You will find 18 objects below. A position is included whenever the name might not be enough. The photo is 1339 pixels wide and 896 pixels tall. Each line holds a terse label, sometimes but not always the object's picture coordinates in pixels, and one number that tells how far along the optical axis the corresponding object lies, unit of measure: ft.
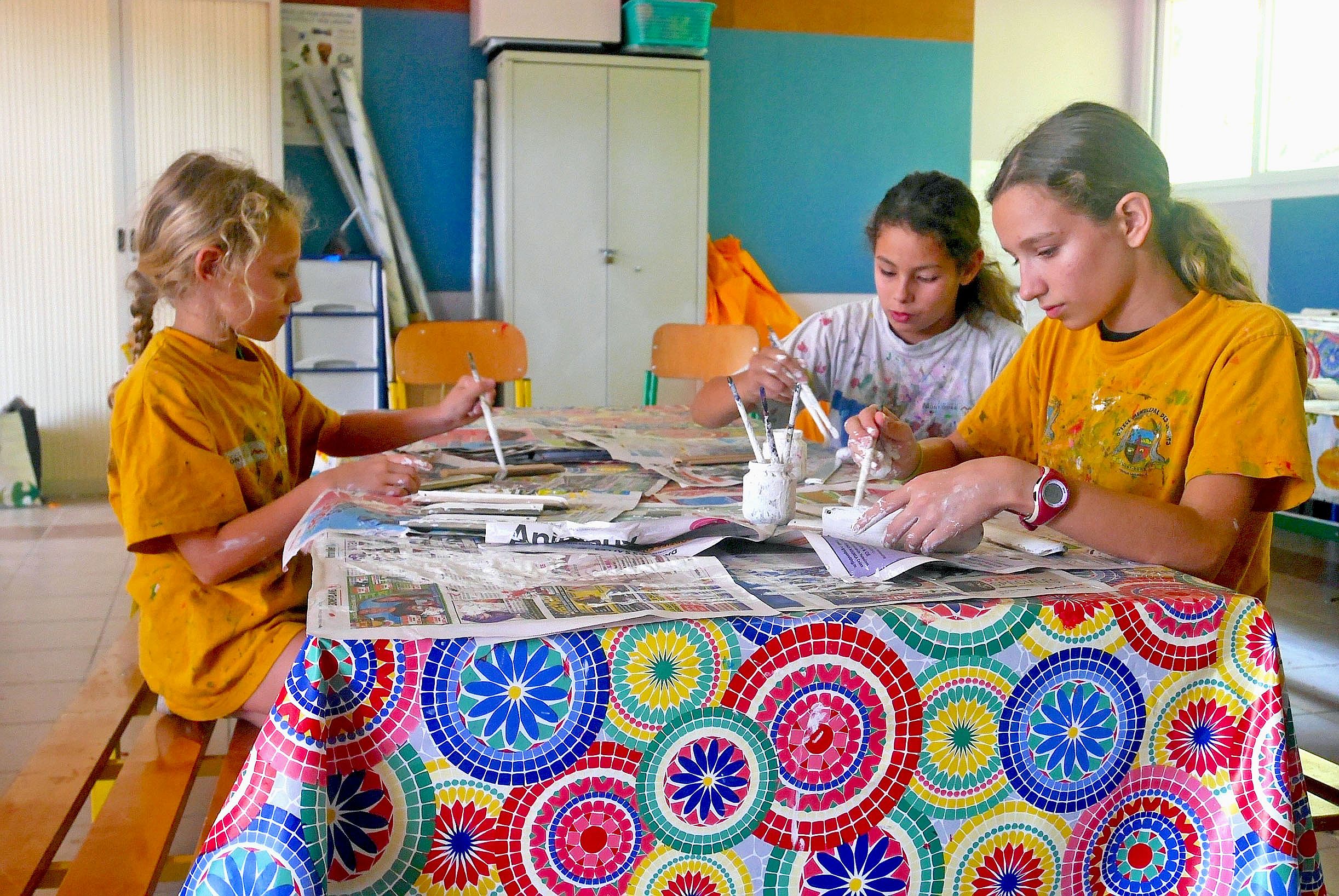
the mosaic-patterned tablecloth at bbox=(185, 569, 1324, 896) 3.09
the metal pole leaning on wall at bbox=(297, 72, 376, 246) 17.87
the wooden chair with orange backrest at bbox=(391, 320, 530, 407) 10.98
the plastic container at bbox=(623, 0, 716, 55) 17.57
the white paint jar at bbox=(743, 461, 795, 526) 4.66
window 19.33
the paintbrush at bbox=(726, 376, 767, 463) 4.72
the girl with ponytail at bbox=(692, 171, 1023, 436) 7.08
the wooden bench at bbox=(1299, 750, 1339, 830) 5.50
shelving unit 16.98
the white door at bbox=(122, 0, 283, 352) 16.76
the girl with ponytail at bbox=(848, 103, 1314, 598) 4.07
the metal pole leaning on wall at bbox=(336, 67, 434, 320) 18.16
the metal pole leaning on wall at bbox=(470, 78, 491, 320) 18.42
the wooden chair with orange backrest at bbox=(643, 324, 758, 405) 12.07
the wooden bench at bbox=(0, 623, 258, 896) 4.17
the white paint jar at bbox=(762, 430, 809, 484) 4.79
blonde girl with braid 5.08
